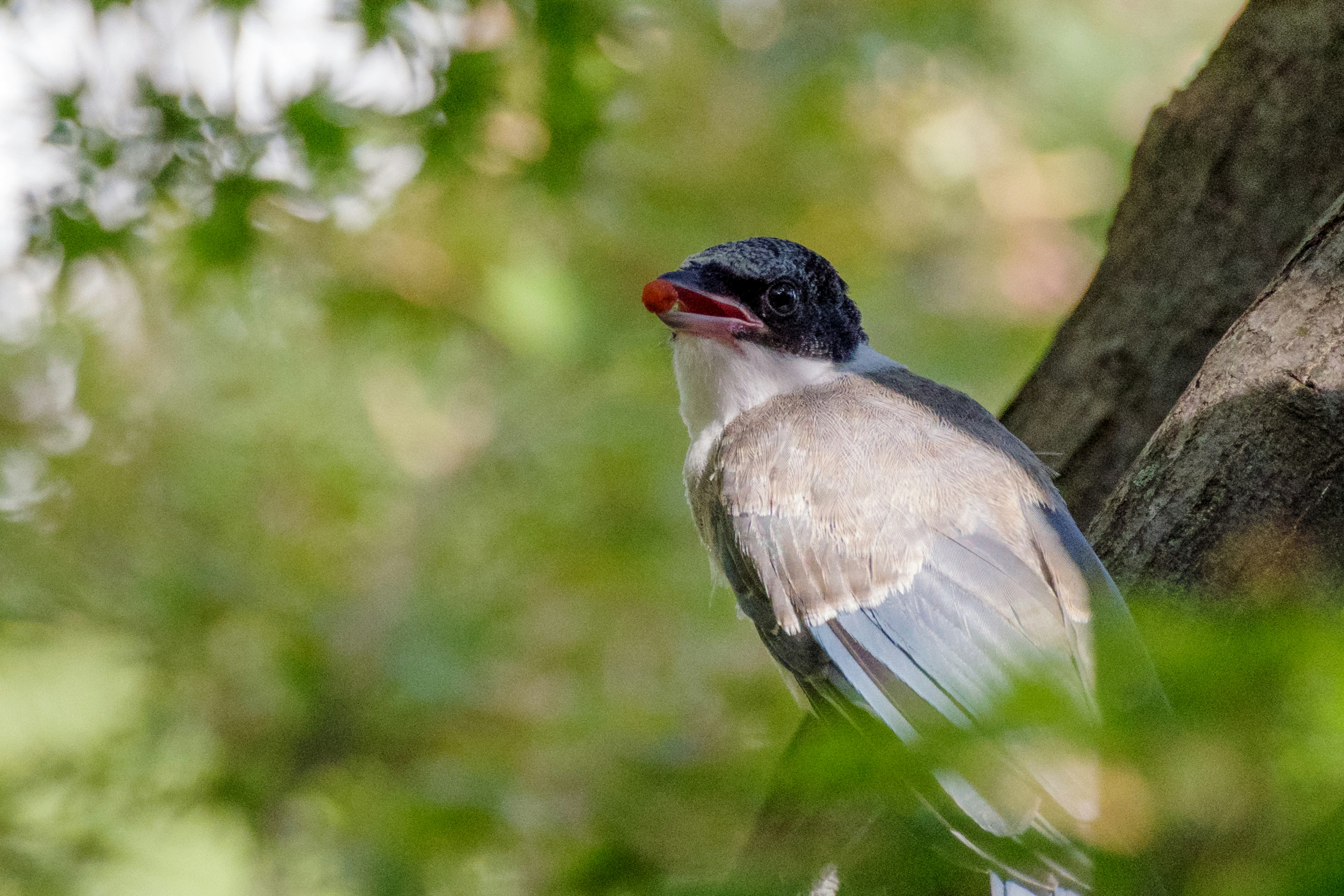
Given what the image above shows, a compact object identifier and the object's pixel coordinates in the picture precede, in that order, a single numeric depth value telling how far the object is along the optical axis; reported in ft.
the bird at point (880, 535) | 11.25
